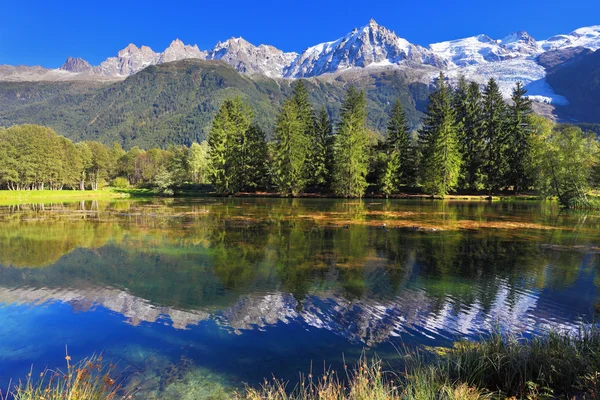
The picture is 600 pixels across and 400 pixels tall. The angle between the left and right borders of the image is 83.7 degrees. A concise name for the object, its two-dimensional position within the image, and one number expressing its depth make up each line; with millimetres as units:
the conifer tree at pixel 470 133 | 64188
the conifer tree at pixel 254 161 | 72688
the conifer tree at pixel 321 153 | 70000
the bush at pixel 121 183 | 105188
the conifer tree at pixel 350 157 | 63875
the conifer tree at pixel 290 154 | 66625
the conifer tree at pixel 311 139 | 69938
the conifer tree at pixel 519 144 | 61562
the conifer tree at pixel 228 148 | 71062
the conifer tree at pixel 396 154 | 64438
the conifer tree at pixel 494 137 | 63000
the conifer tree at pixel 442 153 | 59875
